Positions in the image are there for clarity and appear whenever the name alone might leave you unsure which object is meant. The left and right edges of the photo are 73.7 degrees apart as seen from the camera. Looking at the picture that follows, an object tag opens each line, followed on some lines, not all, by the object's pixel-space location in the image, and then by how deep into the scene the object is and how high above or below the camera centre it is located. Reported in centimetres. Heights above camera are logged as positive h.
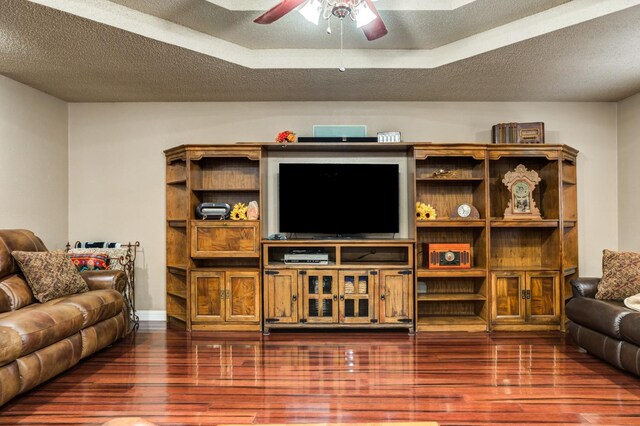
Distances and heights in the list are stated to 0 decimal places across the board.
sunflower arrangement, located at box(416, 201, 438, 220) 462 +6
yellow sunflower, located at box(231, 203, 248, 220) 464 +6
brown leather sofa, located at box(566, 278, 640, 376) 307 -86
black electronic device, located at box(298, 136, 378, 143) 456 +86
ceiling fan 239 +122
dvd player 451 -42
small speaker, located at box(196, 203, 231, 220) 460 +10
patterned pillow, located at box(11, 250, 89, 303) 342 -45
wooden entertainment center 444 -50
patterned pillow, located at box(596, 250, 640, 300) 354 -50
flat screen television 473 +22
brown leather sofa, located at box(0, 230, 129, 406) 263 -74
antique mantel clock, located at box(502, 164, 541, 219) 459 +24
